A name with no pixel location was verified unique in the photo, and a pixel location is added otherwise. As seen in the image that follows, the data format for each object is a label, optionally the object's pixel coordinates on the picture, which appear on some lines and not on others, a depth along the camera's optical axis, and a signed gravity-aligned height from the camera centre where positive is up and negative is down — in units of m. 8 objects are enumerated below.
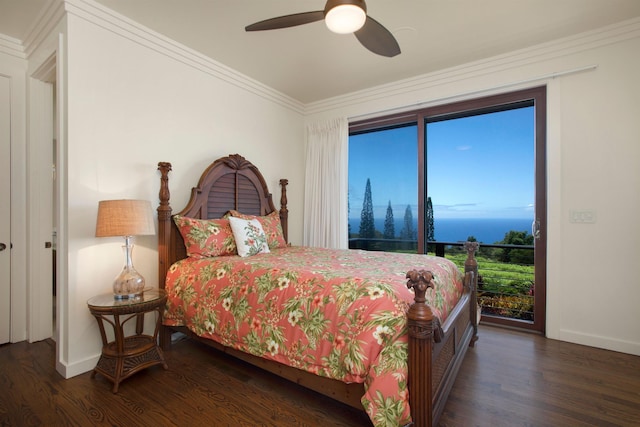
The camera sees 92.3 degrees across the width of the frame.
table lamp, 2.10 -0.09
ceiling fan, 1.60 +1.11
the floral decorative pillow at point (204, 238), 2.64 -0.21
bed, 1.39 -0.58
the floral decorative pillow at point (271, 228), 3.25 -0.17
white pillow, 2.76 -0.22
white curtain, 4.07 +0.39
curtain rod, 2.78 +1.28
